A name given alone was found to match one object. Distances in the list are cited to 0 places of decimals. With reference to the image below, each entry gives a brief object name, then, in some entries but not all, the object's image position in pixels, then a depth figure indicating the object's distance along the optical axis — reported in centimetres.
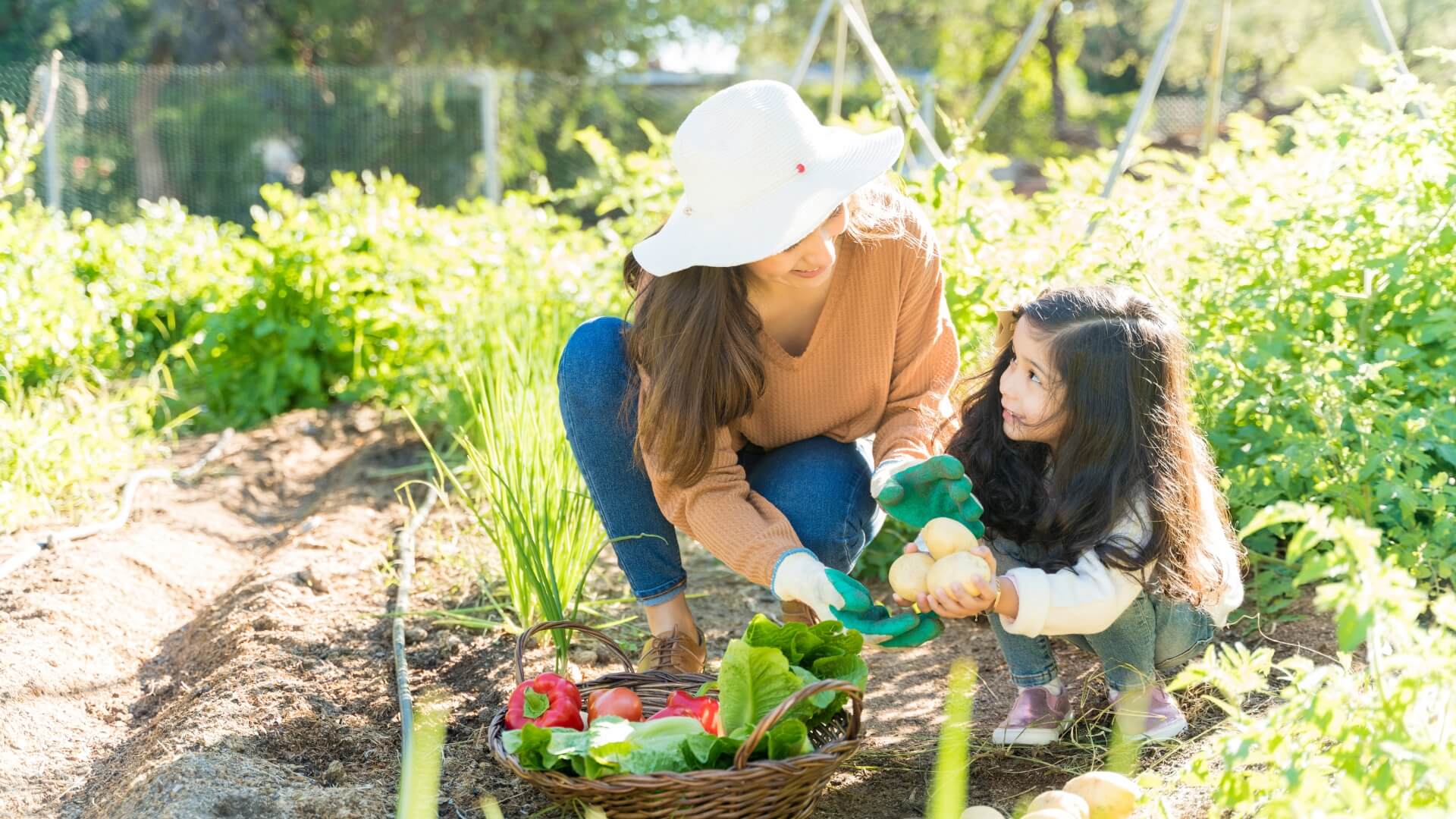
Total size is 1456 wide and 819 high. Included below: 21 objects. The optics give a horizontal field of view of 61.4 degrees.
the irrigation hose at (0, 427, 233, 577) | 284
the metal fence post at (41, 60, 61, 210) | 795
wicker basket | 154
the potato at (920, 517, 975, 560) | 176
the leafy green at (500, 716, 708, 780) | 158
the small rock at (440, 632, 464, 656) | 250
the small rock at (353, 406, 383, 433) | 448
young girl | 181
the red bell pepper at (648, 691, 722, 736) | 176
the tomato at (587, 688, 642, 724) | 179
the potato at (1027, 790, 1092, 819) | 154
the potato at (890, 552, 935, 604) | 178
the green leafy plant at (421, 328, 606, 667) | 232
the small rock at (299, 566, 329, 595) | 275
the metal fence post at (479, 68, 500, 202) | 958
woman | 182
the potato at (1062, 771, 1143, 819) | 161
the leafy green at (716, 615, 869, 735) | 169
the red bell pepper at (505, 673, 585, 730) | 174
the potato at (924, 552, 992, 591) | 169
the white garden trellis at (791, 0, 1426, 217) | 338
